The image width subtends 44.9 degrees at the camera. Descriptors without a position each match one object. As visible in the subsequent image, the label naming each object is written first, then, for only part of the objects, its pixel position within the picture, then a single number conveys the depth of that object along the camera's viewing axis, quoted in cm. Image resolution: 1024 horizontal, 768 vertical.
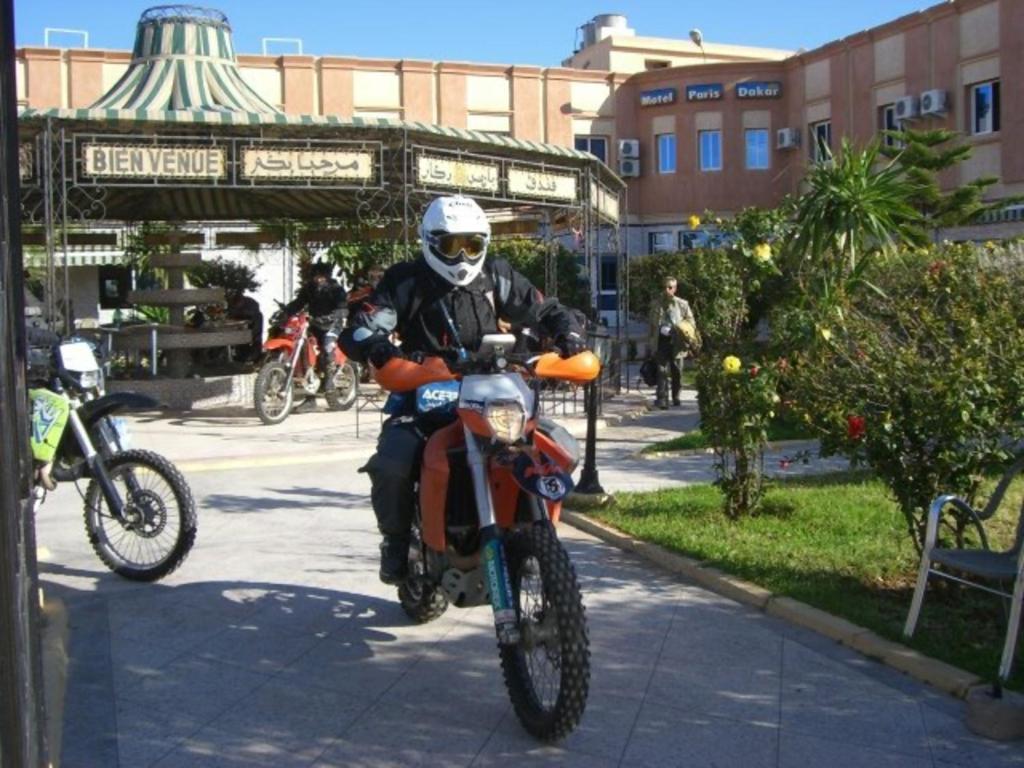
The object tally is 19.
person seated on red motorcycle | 1492
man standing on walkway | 1556
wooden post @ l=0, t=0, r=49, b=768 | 224
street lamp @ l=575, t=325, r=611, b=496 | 873
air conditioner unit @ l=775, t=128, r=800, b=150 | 3772
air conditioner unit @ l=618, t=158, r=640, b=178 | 3994
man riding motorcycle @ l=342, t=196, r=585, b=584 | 494
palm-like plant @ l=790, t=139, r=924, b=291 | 1065
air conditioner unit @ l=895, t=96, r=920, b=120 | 3212
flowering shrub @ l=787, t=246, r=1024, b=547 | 562
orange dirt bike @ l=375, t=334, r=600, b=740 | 422
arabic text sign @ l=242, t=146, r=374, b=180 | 1398
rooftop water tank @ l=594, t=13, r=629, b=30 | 5806
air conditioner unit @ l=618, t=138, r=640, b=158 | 3978
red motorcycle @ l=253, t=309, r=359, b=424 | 1408
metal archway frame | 1350
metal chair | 460
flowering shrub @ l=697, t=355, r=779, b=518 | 764
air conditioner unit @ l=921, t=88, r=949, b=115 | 3120
